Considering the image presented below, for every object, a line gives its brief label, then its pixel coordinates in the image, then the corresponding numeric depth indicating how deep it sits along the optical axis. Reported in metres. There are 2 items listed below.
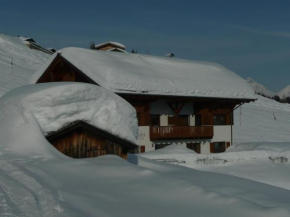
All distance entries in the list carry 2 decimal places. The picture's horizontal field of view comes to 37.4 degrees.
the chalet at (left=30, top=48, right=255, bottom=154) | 23.22
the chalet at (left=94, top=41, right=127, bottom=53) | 51.13
